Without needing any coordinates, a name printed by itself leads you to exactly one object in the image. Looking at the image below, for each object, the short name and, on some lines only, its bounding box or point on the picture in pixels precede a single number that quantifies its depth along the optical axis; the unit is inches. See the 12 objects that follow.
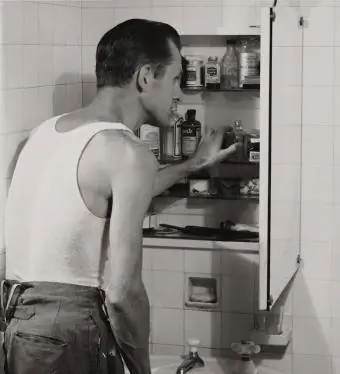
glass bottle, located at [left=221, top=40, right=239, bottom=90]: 116.6
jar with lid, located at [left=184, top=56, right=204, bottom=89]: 117.2
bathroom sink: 112.0
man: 80.3
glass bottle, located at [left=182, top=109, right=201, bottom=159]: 117.6
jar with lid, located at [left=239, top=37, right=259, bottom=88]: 114.3
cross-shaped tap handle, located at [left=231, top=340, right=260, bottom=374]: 110.1
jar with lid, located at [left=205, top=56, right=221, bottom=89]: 116.6
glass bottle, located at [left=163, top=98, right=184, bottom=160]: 117.8
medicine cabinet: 91.0
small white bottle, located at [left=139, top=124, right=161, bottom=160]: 118.1
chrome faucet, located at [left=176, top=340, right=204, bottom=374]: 110.0
